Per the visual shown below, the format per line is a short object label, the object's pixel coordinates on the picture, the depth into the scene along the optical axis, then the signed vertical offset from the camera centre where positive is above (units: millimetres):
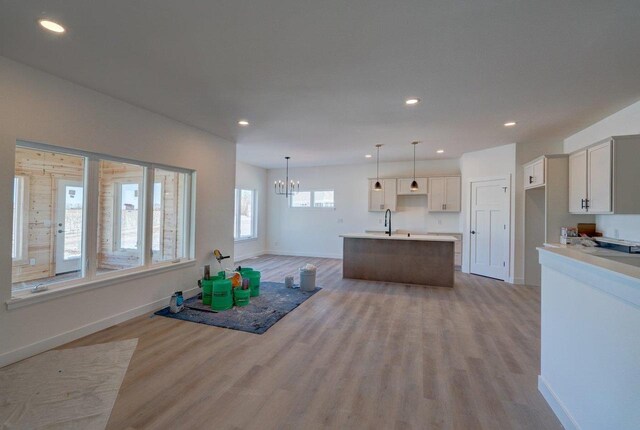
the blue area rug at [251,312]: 3518 -1304
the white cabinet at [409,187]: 7375 +859
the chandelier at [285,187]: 8984 +965
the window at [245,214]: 8284 +80
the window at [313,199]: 8805 +592
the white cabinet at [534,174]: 4840 +865
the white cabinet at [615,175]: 3479 +606
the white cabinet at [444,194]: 7078 +661
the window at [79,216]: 2961 -30
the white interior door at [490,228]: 5855 -152
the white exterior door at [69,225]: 3250 -132
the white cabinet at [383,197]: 7703 +612
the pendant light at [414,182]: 5758 +806
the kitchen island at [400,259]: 5449 -779
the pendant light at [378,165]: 6059 +1528
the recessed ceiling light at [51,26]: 2088 +1396
